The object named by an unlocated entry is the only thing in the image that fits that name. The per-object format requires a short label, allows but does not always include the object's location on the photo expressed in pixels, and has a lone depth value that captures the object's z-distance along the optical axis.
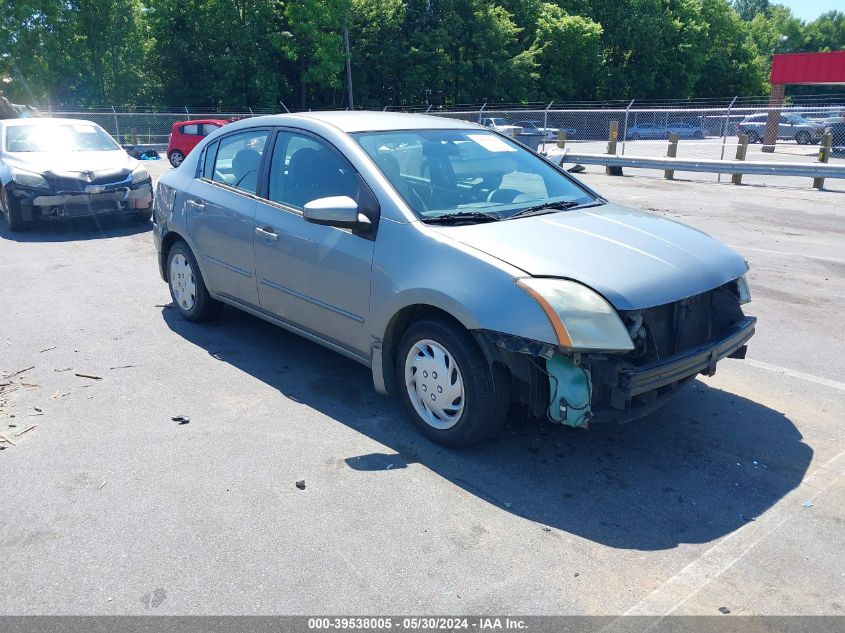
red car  22.56
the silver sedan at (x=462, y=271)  3.54
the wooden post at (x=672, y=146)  20.90
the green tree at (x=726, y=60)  56.59
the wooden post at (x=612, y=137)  23.47
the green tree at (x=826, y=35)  87.91
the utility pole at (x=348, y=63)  40.25
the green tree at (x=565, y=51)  47.81
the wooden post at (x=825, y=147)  18.56
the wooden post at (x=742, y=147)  19.30
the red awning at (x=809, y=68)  32.66
